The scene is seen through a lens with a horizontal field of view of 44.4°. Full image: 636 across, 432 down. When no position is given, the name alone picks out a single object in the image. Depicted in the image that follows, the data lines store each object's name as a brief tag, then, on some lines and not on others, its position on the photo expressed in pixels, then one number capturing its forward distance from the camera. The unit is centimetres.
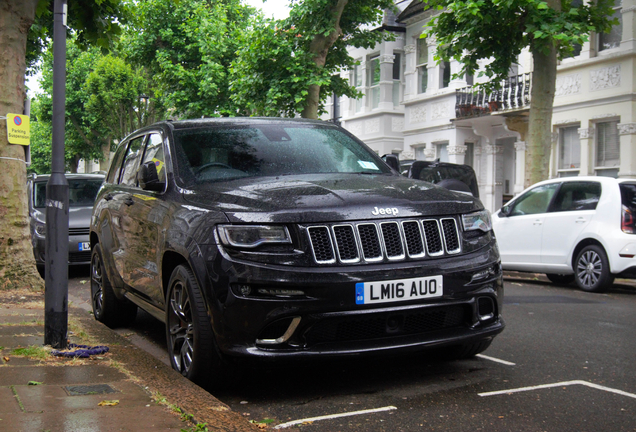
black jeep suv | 440
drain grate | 437
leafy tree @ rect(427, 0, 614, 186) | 1442
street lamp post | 564
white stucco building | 1972
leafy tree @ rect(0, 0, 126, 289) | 963
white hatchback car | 1062
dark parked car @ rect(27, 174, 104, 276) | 1262
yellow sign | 971
